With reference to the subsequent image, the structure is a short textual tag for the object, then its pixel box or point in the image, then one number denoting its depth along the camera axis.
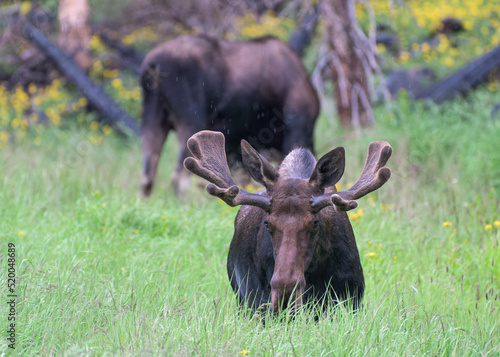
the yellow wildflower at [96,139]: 10.16
